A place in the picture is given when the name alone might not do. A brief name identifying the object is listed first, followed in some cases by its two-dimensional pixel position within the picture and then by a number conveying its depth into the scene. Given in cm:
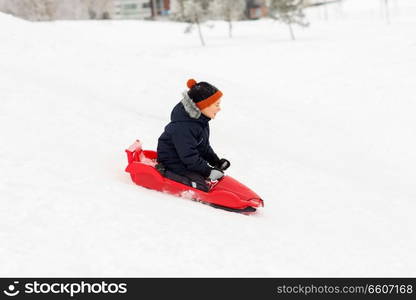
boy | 558
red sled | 568
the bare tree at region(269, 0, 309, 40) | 4291
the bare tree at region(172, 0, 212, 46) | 4544
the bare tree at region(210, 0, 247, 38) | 4891
